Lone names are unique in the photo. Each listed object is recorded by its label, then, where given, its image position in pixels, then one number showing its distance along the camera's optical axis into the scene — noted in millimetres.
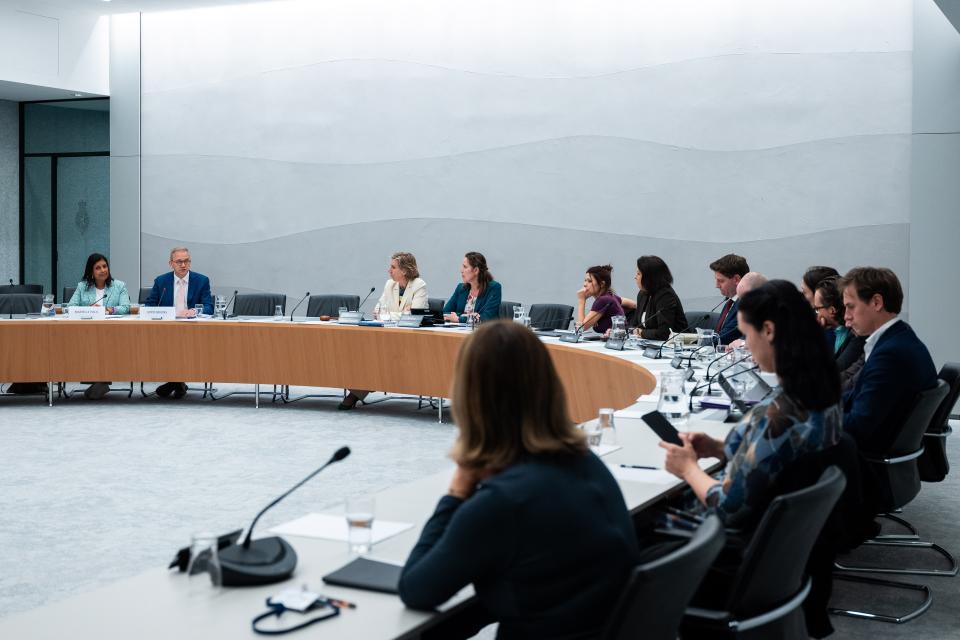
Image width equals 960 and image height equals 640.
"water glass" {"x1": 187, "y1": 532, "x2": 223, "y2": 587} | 1938
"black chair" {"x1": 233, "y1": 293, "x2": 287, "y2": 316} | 8766
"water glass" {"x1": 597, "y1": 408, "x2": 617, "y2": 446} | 3283
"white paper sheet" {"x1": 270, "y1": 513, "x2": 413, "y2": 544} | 2328
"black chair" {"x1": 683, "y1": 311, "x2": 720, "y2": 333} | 7383
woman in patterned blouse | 2422
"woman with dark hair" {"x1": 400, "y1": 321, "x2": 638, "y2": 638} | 1718
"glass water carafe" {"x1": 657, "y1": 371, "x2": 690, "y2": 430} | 3688
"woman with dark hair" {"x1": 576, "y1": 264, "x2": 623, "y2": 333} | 7270
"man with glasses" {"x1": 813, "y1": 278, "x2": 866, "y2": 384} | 4359
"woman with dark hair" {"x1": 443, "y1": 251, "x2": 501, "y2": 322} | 7809
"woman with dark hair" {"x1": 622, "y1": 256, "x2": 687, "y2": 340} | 6816
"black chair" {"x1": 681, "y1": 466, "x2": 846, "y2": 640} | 2004
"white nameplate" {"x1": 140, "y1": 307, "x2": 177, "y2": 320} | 8094
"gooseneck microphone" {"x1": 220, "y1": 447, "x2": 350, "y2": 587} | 1941
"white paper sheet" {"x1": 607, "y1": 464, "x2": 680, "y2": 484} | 2856
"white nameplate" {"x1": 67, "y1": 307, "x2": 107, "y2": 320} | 8117
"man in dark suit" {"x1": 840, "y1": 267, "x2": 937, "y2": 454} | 3652
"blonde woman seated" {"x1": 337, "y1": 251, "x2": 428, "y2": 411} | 8164
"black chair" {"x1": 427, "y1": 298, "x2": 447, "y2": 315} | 8484
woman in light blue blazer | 8523
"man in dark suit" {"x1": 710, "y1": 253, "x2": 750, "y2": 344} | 6441
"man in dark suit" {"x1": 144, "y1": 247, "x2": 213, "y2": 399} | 8688
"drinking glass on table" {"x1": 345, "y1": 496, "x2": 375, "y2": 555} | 2170
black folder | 1954
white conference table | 1729
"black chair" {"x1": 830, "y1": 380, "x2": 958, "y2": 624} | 3592
